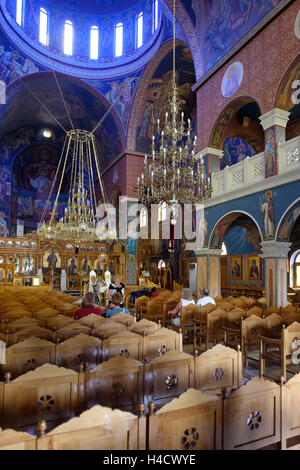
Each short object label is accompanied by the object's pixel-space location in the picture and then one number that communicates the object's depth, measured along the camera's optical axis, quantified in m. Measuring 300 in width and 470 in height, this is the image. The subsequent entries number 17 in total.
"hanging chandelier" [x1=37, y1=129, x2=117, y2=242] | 12.82
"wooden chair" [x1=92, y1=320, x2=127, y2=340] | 4.25
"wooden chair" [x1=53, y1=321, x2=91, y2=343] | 4.14
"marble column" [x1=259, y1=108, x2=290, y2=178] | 9.43
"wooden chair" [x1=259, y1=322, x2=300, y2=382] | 4.62
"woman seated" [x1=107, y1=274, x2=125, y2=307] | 7.46
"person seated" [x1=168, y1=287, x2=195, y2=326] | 7.09
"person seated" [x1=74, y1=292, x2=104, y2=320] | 5.67
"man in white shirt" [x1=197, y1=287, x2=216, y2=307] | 7.44
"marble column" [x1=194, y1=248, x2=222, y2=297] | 12.32
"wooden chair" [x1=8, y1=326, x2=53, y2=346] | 3.94
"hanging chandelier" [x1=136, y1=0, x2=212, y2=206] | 7.74
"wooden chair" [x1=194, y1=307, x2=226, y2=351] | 6.14
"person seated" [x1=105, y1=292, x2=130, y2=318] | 5.91
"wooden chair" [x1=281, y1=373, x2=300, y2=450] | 2.37
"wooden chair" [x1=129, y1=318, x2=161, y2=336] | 4.59
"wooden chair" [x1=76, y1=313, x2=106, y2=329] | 4.70
